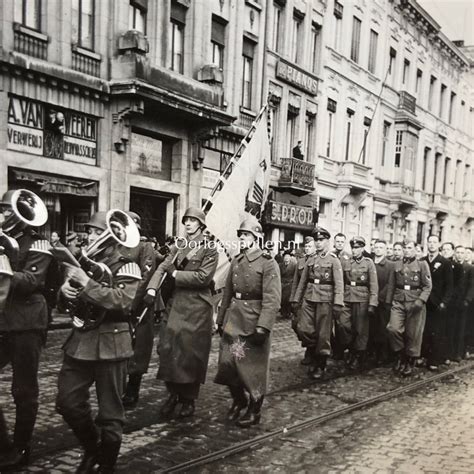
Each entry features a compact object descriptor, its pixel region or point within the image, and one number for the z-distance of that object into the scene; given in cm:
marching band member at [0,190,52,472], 515
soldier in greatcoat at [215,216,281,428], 690
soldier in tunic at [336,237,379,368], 1066
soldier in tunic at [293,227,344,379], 965
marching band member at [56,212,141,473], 485
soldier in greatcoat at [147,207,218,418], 690
